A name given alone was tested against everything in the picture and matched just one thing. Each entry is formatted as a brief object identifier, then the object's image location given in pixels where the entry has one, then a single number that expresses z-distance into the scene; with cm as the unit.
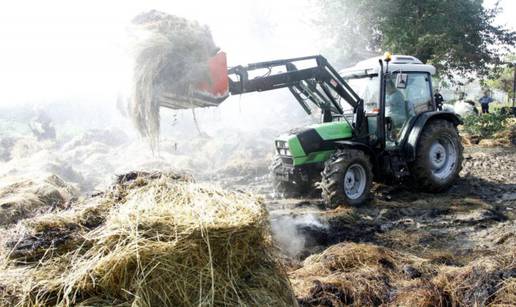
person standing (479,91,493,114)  2025
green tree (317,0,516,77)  1591
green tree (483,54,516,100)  3054
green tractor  739
